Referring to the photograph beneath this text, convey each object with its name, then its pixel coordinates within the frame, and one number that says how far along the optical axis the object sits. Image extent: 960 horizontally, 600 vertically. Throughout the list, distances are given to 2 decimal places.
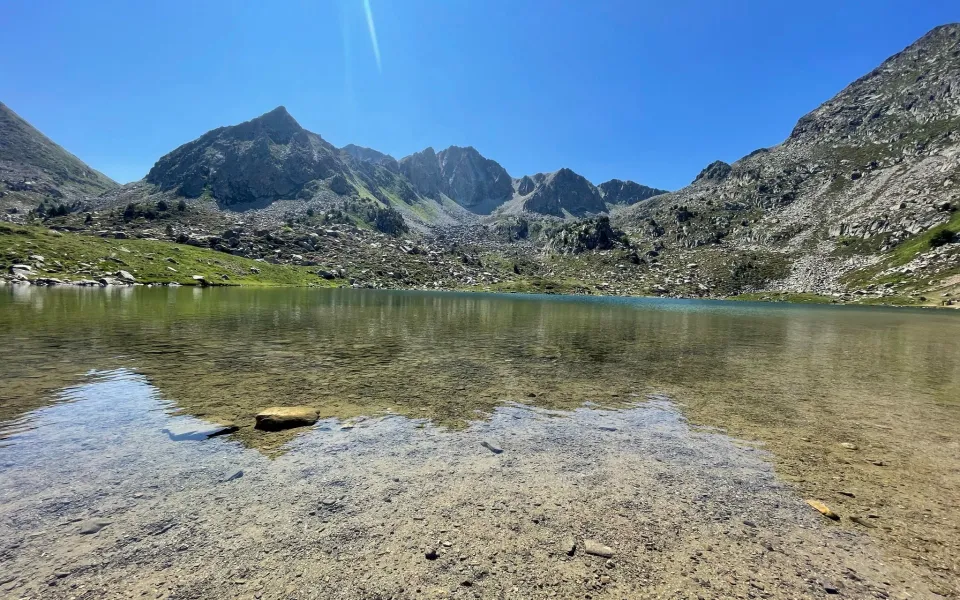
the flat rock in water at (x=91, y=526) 7.66
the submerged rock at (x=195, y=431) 12.55
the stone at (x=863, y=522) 8.73
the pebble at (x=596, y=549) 7.54
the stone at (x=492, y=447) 12.41
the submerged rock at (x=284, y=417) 13.62
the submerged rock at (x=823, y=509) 9.06
